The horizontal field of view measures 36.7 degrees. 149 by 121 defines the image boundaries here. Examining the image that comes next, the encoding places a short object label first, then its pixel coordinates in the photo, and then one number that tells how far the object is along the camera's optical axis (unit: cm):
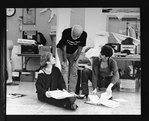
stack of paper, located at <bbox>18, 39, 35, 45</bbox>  290
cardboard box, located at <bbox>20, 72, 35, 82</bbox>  301
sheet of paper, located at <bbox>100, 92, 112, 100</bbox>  280
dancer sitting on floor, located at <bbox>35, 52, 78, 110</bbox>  270
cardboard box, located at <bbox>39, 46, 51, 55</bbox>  278
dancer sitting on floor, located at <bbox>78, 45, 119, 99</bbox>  299
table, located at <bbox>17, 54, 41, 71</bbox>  306
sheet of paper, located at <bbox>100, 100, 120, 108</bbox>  267
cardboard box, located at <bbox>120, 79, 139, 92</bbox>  340
